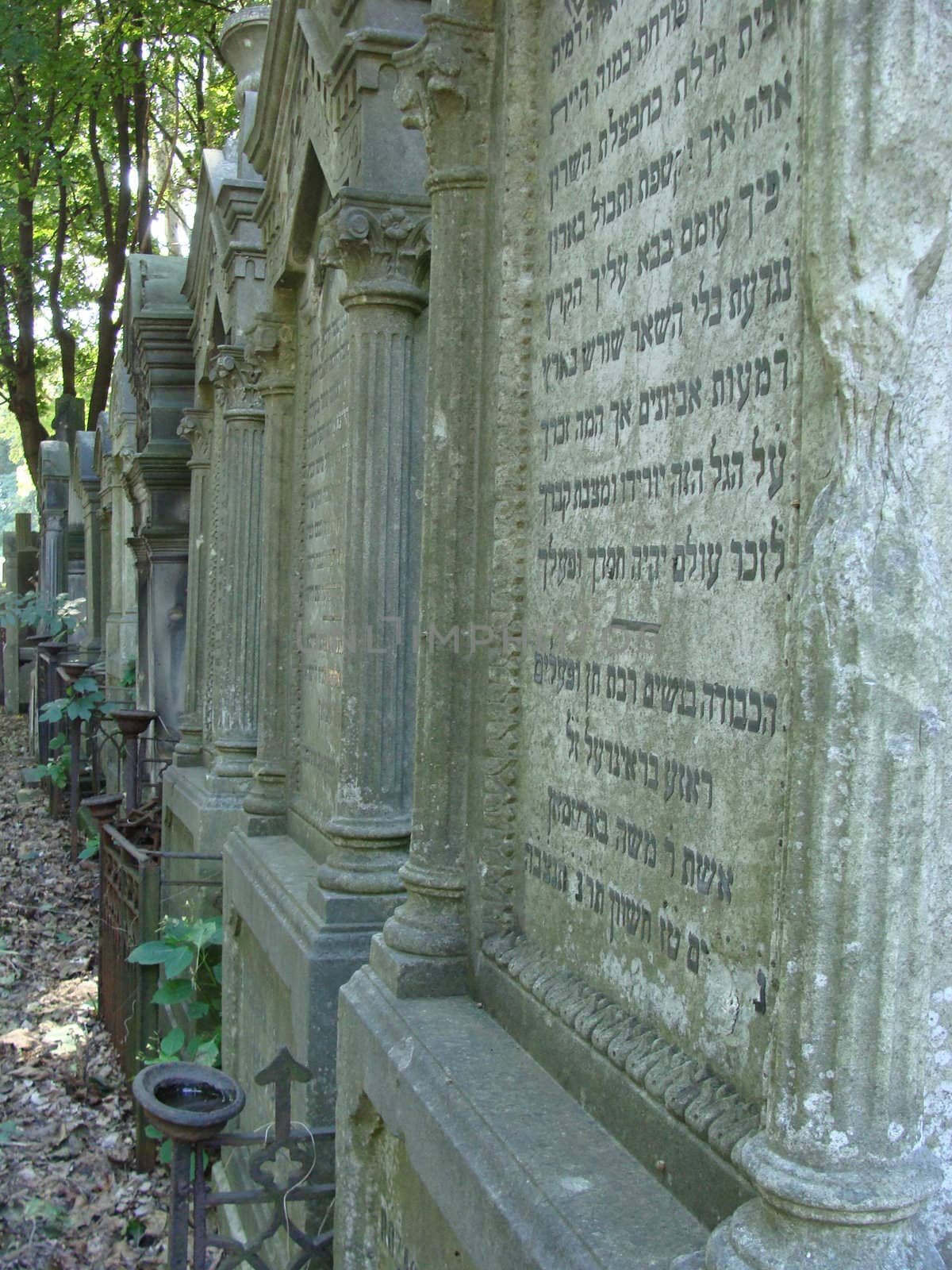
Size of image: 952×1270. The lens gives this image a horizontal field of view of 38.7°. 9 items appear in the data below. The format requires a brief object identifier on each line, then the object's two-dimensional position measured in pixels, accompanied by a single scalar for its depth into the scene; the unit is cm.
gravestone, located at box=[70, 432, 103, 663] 1552
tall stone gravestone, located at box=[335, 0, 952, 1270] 155
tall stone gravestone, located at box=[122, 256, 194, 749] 979
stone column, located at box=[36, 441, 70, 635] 1778
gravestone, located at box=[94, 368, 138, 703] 1162
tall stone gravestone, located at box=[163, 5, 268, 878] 679
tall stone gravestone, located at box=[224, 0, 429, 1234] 414
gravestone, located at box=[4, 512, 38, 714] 2020
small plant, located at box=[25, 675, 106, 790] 1101
